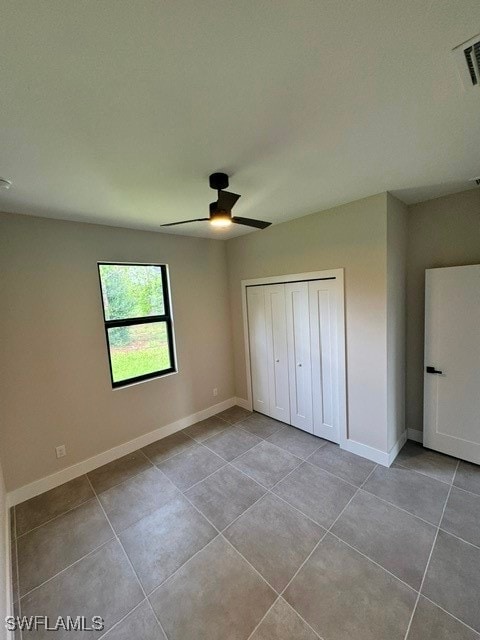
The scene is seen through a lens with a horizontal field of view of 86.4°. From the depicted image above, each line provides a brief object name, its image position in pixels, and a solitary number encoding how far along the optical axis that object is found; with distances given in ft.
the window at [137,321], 9.59
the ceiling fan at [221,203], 5.81
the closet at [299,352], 9.22
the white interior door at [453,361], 7.70
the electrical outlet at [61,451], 8.33
